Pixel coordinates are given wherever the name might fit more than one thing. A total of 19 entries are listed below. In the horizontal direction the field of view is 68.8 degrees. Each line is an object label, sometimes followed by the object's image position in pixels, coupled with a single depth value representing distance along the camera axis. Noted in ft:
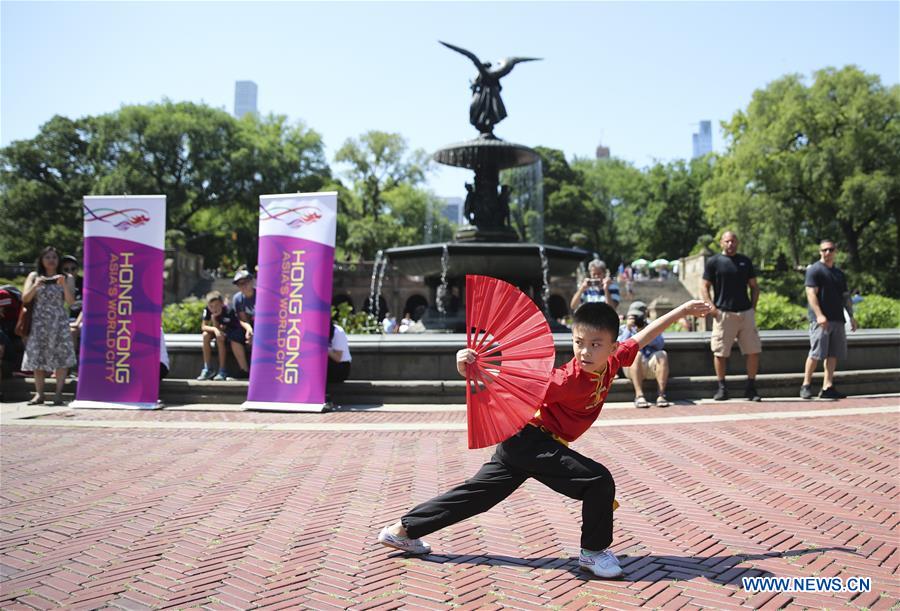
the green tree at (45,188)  147.83
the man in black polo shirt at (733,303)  27.50
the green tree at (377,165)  177.06
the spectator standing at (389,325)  55.85
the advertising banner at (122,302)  28.40
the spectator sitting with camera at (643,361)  27.32
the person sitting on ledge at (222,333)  30.09
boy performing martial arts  10.36
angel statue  50.31
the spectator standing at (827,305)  27.78
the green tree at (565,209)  194.39
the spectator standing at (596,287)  28.37
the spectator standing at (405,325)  53.64
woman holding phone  28.32
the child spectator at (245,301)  30.45
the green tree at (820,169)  113.29
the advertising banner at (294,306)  27.17
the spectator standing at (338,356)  27.76
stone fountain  42.39
